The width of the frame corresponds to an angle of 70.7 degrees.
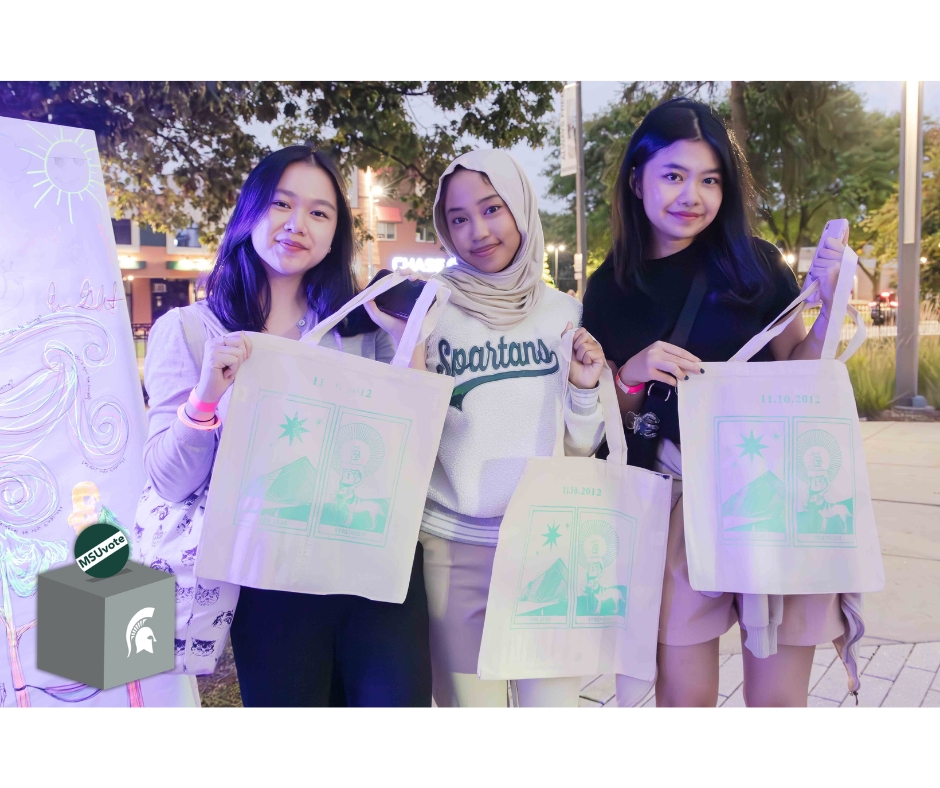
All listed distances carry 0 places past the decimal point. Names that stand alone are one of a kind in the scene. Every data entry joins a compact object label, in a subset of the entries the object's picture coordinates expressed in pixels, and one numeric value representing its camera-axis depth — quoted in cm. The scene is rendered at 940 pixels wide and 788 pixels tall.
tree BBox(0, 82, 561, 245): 230
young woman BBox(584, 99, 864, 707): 164
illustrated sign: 187
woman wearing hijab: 165
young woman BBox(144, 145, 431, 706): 153
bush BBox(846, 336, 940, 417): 438
